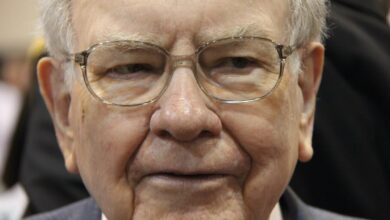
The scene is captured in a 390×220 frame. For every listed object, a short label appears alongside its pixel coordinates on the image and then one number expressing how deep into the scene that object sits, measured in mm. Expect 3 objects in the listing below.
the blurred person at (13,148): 1368
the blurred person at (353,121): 1182
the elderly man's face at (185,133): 1010
